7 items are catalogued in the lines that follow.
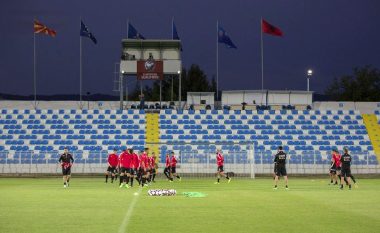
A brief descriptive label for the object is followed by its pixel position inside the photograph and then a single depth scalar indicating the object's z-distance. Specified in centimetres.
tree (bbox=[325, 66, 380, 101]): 9131
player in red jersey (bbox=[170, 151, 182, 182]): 4209
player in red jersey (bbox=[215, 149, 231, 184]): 3988
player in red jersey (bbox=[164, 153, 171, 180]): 4184
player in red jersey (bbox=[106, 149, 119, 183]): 3975
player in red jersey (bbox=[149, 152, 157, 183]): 3768
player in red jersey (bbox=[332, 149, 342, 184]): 3672
